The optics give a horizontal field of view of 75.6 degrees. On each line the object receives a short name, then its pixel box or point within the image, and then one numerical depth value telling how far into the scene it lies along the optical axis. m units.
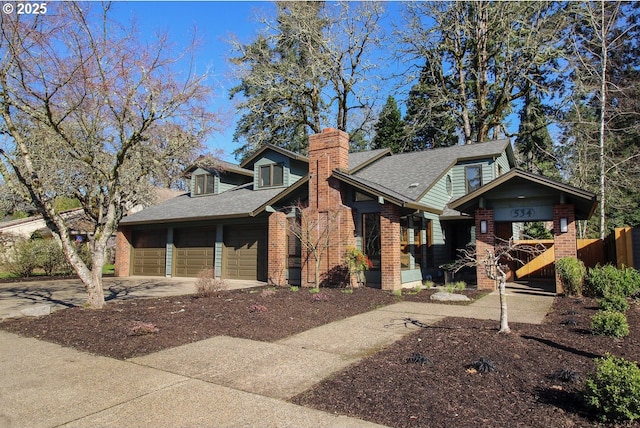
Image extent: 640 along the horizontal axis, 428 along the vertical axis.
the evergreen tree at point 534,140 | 27.73
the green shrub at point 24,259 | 18.45
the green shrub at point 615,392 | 3.33
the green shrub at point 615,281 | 9.88
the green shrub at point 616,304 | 7.75
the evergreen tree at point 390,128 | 31.16
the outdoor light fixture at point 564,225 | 11.86
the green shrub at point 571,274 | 10.98
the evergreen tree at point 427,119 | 28.08
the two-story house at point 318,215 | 13.64
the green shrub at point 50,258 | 18.98
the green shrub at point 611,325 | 6.27
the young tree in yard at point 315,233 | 13.51
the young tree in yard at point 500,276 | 6.34
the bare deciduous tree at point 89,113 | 8.18
